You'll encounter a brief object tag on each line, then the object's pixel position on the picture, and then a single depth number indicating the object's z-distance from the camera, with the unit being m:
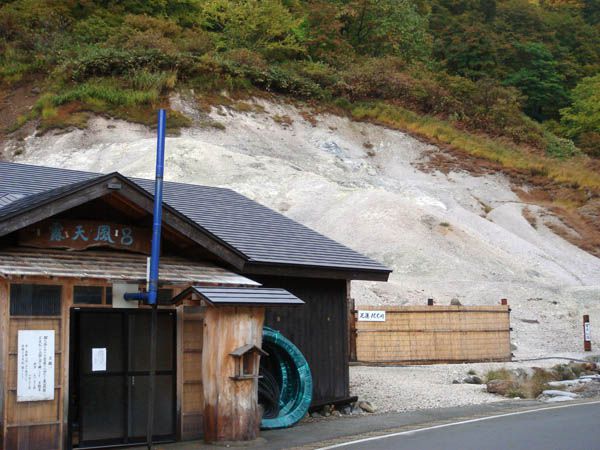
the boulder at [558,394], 17.11
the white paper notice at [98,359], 11.34
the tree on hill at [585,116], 61.06
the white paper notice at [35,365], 10.37
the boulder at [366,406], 15.65
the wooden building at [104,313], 10.45
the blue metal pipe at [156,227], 10.79
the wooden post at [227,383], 11.57
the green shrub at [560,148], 55.12
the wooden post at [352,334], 21.44
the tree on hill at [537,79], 67.38
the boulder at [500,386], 17.64
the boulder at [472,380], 19.25
